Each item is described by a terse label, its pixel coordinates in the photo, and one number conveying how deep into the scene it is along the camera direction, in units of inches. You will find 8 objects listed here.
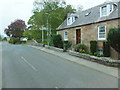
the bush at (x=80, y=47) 692.1
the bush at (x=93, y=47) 634.2
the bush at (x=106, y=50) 567.7
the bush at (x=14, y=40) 2113.7
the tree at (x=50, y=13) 1190.9
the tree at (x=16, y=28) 2327.8
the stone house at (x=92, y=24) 592.4
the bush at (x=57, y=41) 931.8
